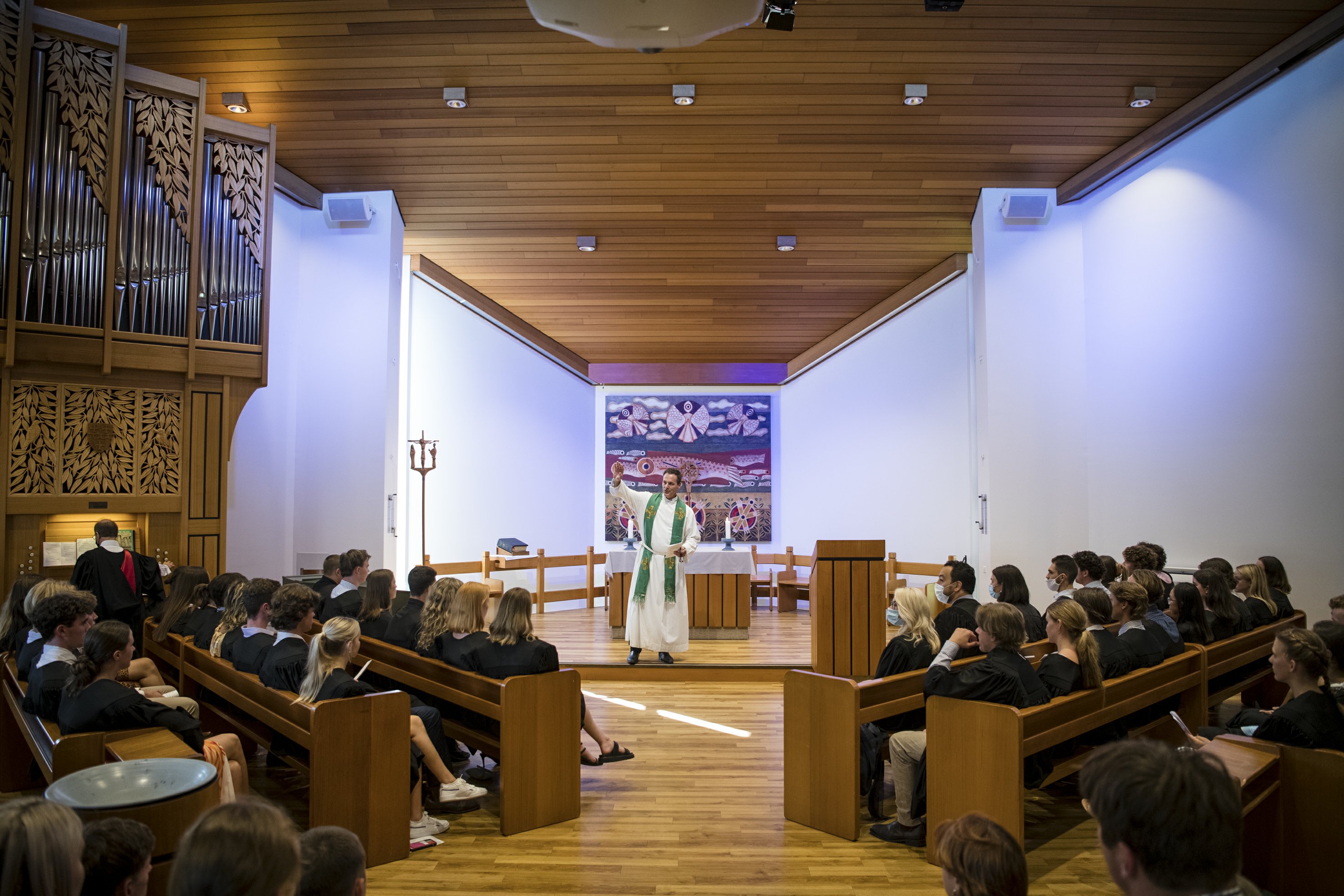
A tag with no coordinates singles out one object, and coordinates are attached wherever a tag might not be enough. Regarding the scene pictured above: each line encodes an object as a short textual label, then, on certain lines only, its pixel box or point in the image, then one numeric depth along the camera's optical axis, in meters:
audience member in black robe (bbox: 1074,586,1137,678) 4.01
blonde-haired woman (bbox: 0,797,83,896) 1.43
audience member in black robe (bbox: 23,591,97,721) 3.30
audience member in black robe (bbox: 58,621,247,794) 2.96
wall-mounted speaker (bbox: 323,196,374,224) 7.56
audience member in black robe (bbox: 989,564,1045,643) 4.82
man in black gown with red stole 5.22
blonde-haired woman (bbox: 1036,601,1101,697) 3.64
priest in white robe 7.30
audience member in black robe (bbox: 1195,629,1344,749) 2.97
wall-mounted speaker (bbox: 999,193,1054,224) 7.49
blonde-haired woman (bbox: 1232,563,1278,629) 5.31
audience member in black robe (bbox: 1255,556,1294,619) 5.61
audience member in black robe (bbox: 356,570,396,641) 5.09
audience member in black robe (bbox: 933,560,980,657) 4.58
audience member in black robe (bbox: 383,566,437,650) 4.92
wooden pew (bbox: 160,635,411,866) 3.40
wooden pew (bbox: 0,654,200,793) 2.83
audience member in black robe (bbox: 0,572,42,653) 4.45
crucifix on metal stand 8.38
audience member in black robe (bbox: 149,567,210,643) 5.08
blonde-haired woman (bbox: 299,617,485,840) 3.54
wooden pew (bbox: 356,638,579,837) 3.88
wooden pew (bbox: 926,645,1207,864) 3.30
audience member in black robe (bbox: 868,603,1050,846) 3.38
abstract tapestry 11.95
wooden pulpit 6.55
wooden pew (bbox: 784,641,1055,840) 3.81
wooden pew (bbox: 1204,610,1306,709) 4.76
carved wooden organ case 5.37
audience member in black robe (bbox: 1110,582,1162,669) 4.20
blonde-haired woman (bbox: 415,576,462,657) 4.45
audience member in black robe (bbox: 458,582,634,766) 4.07
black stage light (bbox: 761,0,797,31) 4.98
